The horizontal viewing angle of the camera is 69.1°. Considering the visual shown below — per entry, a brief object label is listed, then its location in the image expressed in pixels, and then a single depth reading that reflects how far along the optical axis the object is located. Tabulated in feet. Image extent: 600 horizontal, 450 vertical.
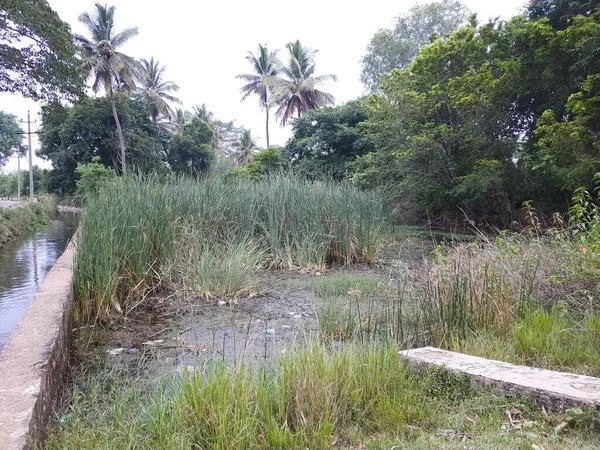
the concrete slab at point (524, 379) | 6.15
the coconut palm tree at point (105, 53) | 76.02
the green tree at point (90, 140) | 79.05
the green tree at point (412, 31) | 73.92
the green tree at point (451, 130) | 33.63
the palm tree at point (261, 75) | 90.27
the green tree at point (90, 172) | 50.78
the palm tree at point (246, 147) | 108.88
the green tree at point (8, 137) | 130.67
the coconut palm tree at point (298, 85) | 82.99
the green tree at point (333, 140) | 56.29
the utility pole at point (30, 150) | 74.30
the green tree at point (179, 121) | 113.60
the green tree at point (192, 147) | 94.43
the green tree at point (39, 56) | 37.14
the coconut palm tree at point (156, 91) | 98.43
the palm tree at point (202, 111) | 129.70
